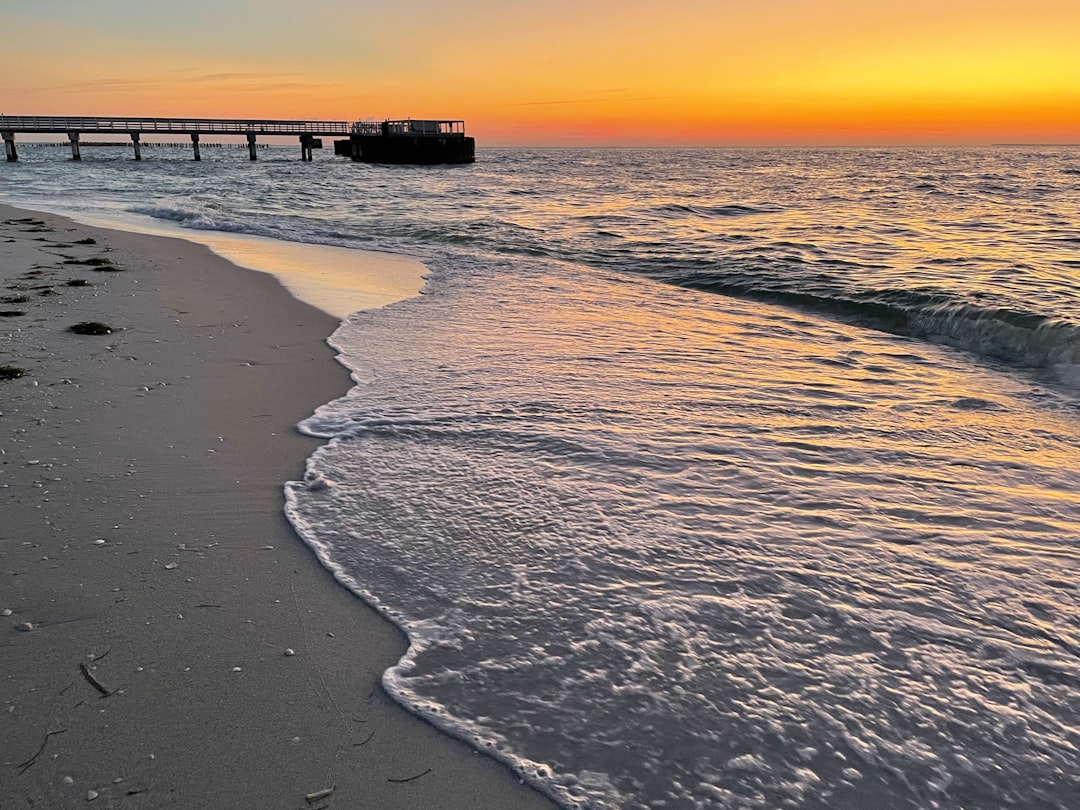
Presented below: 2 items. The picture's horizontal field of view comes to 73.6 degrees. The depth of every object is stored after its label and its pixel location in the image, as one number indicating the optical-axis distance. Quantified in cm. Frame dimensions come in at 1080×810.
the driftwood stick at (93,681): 206
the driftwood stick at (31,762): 179
